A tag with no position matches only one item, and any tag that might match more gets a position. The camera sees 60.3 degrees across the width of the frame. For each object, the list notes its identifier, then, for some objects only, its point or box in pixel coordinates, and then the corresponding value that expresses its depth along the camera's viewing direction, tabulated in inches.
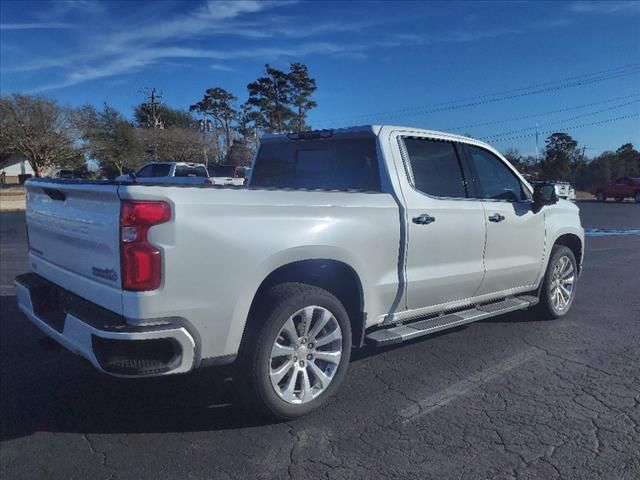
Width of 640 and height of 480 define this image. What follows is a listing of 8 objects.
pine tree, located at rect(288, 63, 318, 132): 2308.1
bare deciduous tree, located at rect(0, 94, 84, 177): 1696.6
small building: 2691.9
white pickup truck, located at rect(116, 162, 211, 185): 958.4
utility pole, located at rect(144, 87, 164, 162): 2556.6
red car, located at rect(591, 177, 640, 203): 1406.3
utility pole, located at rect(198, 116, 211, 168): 2280.0
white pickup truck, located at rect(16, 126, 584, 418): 117.9
